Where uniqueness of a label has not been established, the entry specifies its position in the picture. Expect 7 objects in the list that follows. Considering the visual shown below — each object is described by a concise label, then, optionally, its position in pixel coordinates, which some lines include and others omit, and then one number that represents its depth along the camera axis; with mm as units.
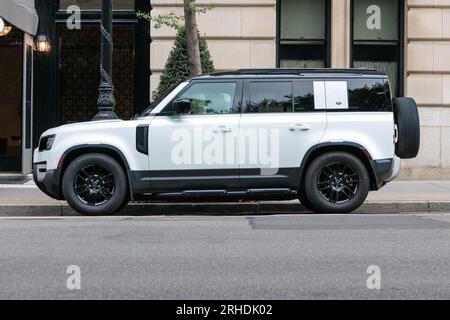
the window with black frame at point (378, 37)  18234
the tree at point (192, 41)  14539
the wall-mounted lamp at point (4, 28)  16406
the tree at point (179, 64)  16516
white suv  11570
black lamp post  13398
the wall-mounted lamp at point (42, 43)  17625
